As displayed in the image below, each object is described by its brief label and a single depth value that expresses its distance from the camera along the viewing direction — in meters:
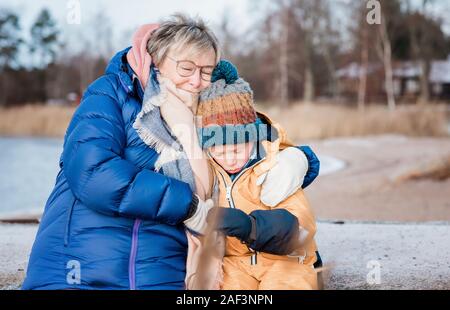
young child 2.28
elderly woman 2.11
